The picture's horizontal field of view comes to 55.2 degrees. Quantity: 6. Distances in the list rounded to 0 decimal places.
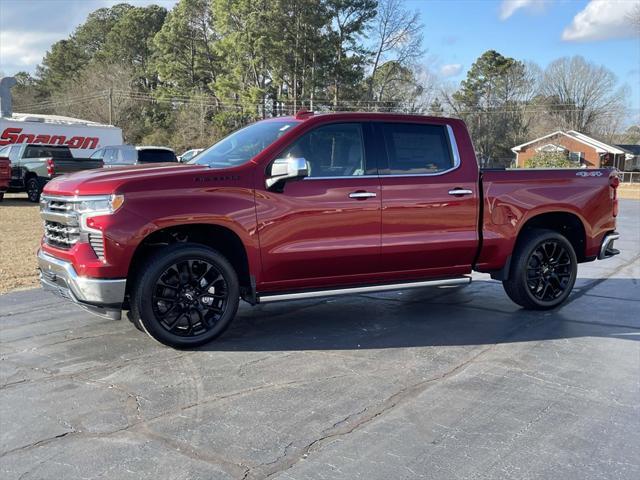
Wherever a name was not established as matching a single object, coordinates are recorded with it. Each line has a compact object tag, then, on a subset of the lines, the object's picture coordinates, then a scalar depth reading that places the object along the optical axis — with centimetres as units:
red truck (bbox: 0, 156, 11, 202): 1914
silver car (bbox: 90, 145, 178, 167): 1978
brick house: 6191
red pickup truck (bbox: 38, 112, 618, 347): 492
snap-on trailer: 2856
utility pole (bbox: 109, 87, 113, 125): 5371
